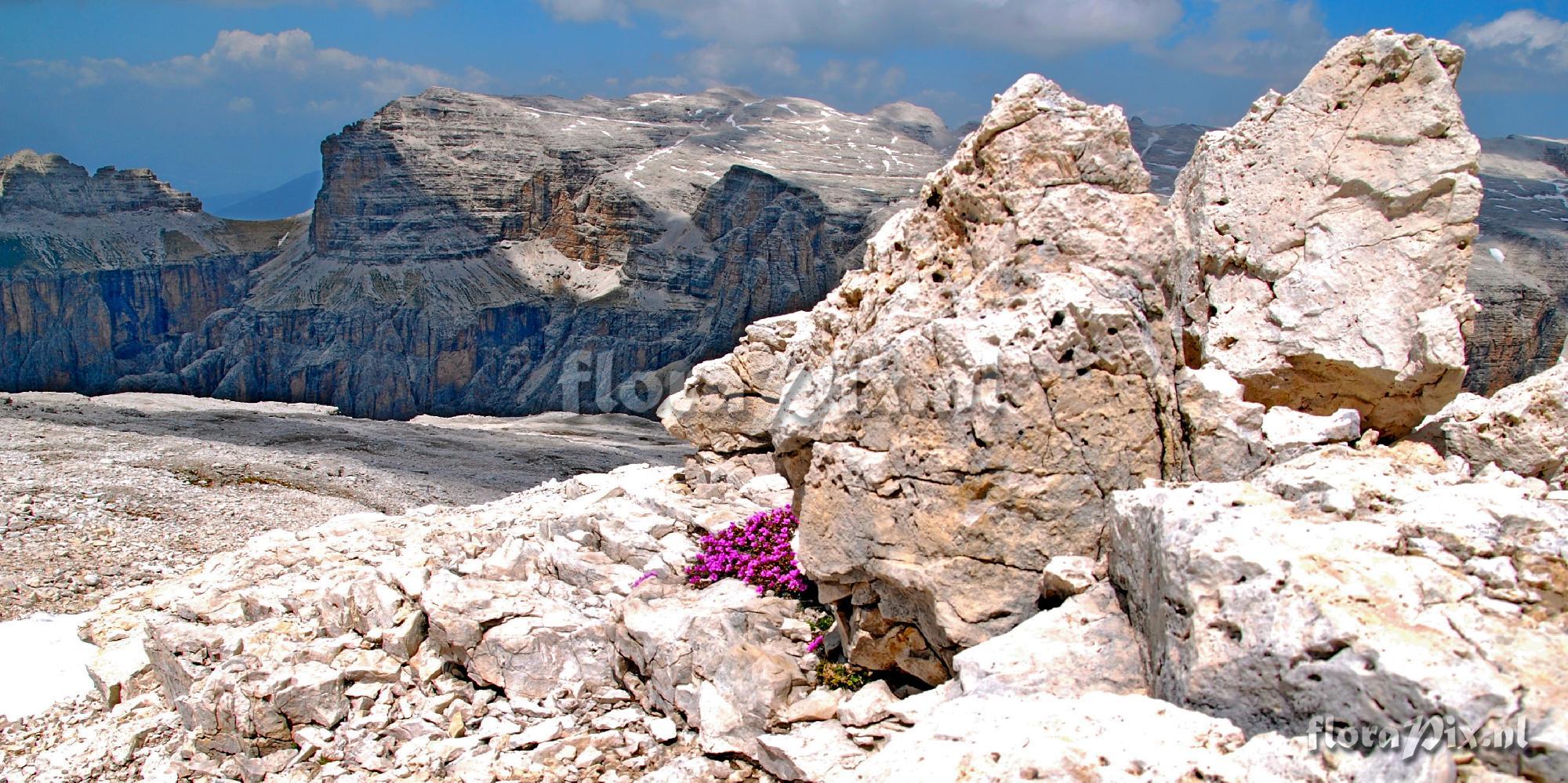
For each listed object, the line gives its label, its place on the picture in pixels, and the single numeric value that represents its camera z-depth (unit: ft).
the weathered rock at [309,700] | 34.14
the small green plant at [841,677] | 29.71
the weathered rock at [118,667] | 43.78
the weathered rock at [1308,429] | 26.35
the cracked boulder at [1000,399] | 25.86
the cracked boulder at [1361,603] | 14.66
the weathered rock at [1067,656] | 20.57
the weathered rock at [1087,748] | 15.37
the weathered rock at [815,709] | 28.68
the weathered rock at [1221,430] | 26.25
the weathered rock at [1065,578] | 24.16
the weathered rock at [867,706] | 27.40
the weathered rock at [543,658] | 33.99
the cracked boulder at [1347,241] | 30.99
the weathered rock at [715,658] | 29.30
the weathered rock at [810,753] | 25.77
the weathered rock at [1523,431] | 28.37
